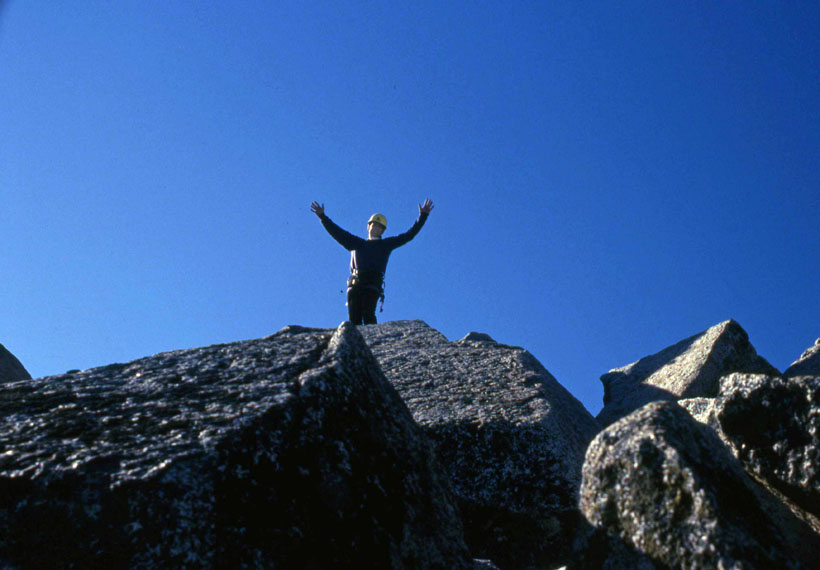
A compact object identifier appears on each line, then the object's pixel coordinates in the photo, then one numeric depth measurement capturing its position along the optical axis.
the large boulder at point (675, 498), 2.83
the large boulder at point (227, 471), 2.80
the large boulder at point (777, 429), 3.66
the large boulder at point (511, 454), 4.76
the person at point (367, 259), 13.84
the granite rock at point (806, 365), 7.04
